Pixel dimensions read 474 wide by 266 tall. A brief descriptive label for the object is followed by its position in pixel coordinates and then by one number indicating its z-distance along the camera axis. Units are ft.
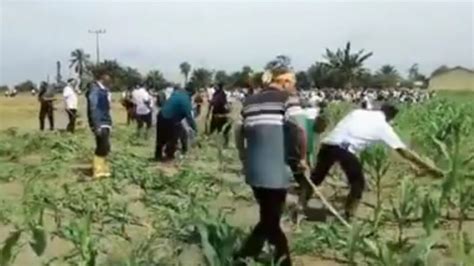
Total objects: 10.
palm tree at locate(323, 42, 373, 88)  112.57
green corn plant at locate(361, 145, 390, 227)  22.31
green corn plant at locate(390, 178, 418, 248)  18.78
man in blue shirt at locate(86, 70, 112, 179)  37.40
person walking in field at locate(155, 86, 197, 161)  48.39
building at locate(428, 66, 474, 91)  364.67
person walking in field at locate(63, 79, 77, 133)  70.23
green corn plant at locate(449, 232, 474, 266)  13.58
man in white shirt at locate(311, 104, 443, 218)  28.07
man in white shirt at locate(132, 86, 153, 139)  68.49
